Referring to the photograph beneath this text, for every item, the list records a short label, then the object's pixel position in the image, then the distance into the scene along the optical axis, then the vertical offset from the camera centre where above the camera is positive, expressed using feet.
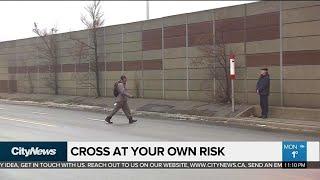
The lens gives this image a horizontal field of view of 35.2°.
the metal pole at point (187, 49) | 78.48 +2.95
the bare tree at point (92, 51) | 101.19 +3.75
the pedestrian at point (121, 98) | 58.01 -3.33
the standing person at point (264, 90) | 59.00 -2.63
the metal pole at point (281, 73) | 62.74 -0.71
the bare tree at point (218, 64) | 70.49 +0.61
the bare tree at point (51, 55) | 117.29 +3.56
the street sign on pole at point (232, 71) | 62.83 -0.39
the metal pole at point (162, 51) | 83.92 +2.96
